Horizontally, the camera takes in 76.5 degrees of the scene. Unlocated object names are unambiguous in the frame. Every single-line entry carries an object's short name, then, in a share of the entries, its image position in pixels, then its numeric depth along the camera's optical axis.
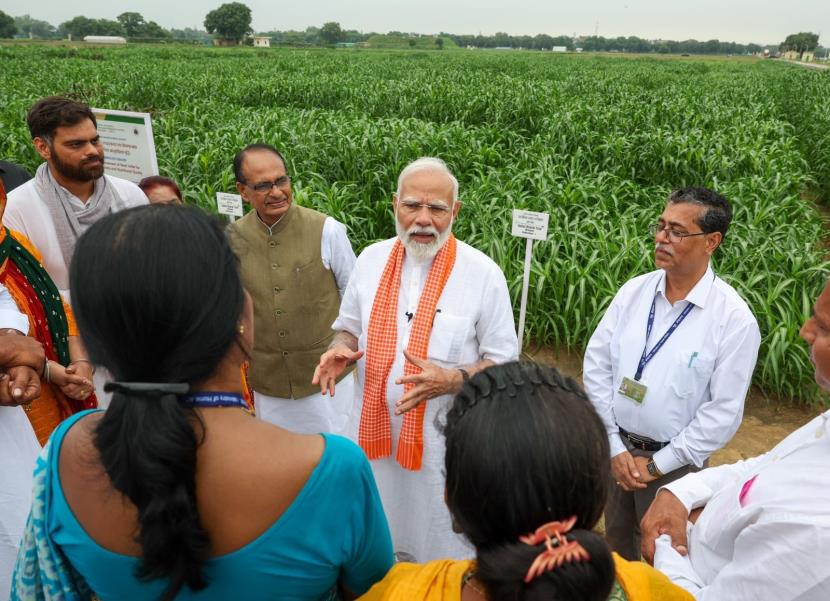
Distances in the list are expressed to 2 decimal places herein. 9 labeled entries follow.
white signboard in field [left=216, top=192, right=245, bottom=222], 3.79
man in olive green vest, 2.84
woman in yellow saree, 0.82
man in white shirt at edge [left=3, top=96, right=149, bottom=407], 2.88
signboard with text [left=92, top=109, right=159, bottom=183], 4.16
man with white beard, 2.24
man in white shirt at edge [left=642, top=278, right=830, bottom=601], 1.05
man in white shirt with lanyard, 2.11
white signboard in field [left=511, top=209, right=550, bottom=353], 3.45
